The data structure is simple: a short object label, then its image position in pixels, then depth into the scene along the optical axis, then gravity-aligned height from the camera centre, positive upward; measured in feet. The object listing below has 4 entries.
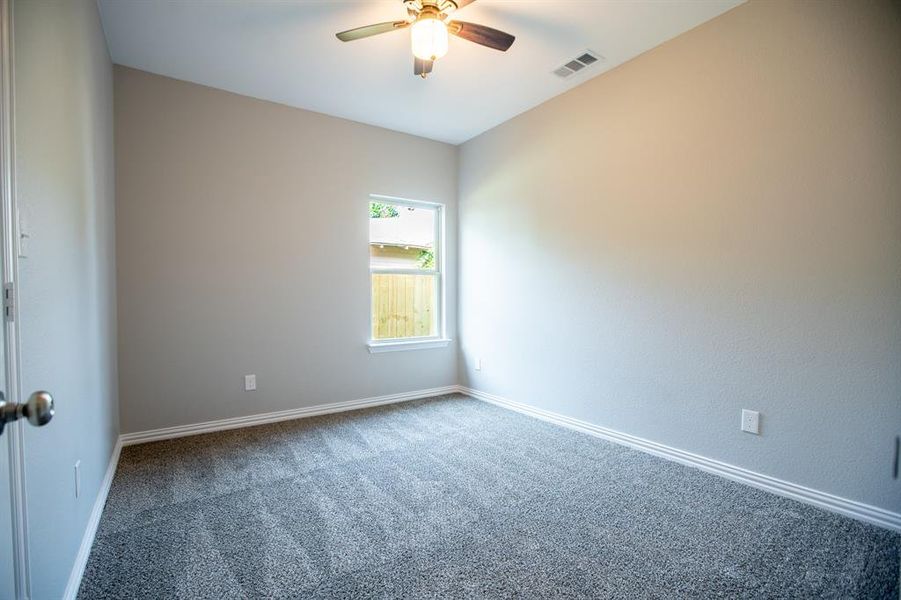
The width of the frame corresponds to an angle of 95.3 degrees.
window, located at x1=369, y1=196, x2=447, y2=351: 12.96 +0.39
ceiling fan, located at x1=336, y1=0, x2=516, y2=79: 6.50 +4.22
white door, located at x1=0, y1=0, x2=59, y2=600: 3.04 -0.76
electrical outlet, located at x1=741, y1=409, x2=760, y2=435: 7.33 -2.43
